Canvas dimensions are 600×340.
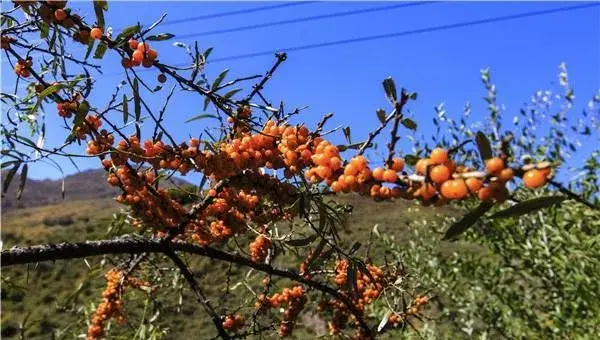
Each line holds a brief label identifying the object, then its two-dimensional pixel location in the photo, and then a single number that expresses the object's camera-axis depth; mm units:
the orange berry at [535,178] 227
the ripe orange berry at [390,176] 264
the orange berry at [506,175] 235
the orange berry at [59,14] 366
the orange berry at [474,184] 240
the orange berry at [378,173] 272
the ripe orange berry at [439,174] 246
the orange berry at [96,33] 385
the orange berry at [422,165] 253
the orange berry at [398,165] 270
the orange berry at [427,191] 250
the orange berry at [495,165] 236
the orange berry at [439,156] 250
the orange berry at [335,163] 292
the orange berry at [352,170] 279
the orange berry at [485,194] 238
